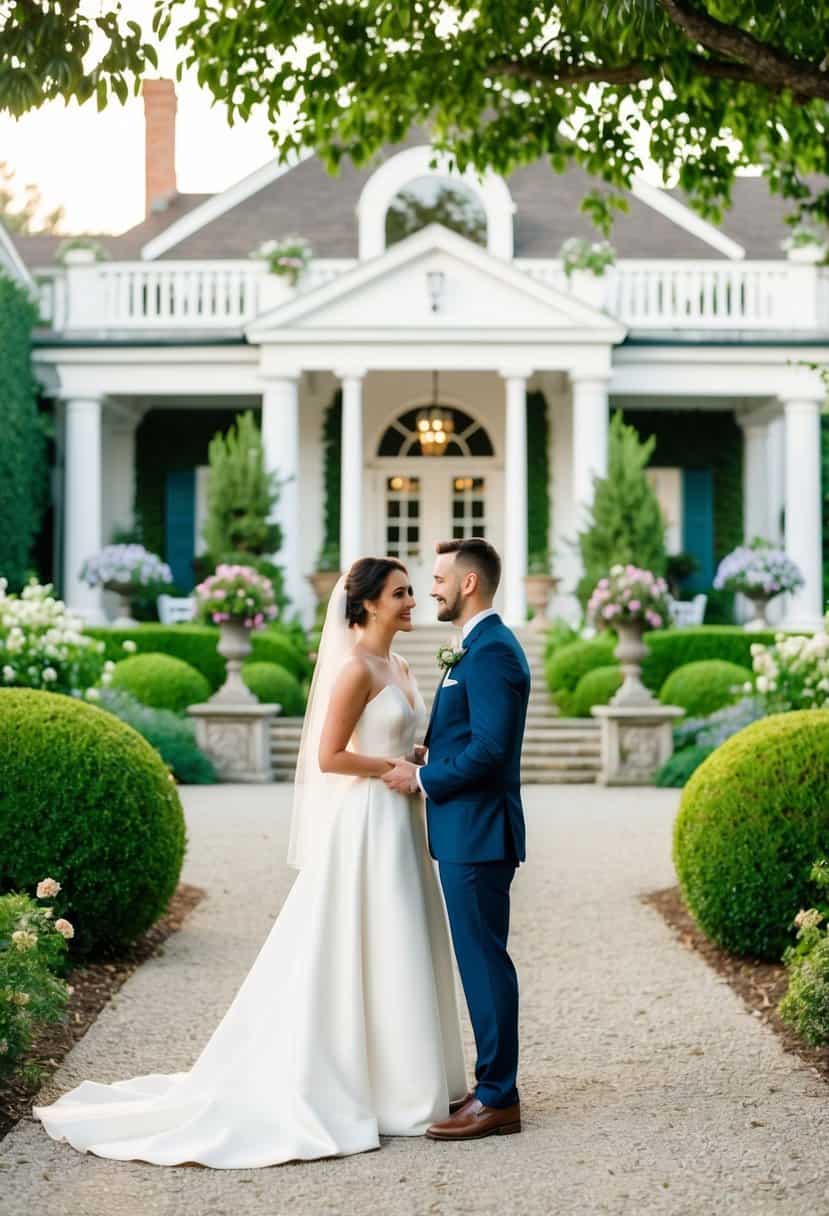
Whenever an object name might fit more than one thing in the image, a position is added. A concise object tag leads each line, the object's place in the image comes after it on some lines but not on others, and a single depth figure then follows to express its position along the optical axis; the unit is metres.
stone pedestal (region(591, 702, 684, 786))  15.45
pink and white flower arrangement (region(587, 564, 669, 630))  15.76
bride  4.46
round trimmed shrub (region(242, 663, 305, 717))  16.94
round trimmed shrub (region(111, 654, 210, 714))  16.38
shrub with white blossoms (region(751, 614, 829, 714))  10.64
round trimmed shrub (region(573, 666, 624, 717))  16.95
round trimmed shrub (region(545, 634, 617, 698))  17.81
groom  4.50
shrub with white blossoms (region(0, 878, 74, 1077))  4.69
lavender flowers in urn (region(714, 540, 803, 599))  20.27
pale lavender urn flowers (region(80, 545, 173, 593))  20.25
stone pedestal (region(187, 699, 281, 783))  15.79
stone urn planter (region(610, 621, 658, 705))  15.98
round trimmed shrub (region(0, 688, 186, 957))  6.43
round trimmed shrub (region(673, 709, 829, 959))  6.56
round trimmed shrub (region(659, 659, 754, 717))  16.52
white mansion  21.03
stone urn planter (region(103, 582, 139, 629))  20.31
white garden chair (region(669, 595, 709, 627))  21.83
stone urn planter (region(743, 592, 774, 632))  20.55
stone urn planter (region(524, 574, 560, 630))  20.59
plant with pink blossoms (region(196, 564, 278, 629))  16.12
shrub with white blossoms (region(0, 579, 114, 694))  11.40
